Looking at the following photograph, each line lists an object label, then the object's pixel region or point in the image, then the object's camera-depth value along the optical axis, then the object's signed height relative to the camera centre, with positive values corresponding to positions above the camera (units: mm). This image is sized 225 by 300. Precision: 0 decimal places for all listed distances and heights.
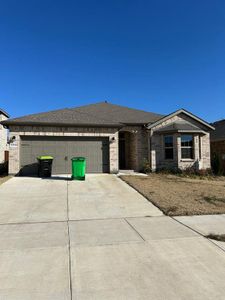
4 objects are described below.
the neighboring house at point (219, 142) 22188 +1112
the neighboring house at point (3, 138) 21984 +1602
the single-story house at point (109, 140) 15250 +1005
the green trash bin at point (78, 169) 13430 -693
